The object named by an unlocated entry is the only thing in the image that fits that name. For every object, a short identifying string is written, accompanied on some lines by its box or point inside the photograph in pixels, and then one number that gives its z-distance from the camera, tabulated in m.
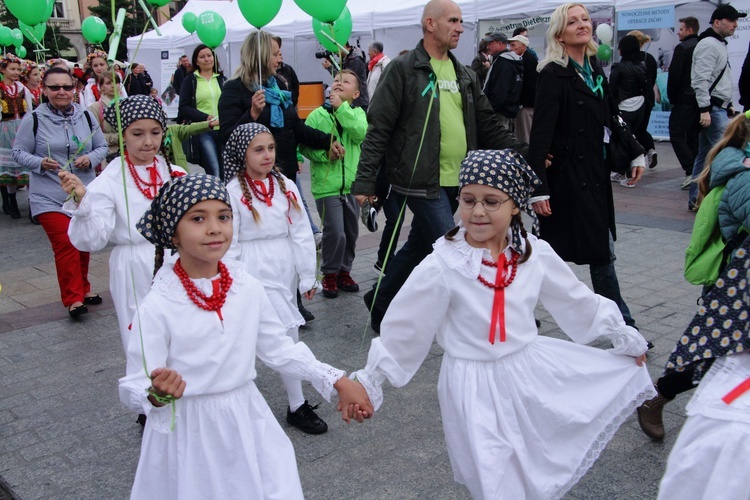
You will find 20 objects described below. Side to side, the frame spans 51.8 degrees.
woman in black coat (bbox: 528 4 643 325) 4.75
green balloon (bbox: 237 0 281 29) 5.55
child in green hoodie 6.24
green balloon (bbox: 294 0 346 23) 5.02
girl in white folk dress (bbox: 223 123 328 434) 4.23
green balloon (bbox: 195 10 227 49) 7.38
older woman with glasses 6.32
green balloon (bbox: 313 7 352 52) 7.07
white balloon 14.68
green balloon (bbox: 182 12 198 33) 11.60
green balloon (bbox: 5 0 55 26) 6.29
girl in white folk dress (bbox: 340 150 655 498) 2.83
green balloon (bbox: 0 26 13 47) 11.37
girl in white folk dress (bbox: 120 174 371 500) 2.65
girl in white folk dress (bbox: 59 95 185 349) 4.03
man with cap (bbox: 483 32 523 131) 9.54
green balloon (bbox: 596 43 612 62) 14.81
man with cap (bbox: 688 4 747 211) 9.09
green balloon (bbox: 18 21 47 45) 7.29
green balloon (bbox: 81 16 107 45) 9.45
